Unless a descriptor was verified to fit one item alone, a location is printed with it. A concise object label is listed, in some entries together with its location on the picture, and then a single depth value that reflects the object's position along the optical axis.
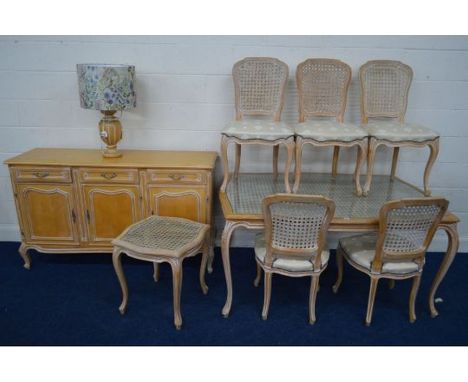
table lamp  2.34
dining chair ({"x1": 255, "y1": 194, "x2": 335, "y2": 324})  1.87
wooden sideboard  2.46
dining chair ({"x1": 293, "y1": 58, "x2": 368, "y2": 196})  2.53
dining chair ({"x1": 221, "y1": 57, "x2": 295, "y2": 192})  2.53
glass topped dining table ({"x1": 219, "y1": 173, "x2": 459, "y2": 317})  2.04
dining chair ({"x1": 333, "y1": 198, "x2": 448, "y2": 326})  1.89
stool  2.02
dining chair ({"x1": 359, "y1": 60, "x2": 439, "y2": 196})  2.55
